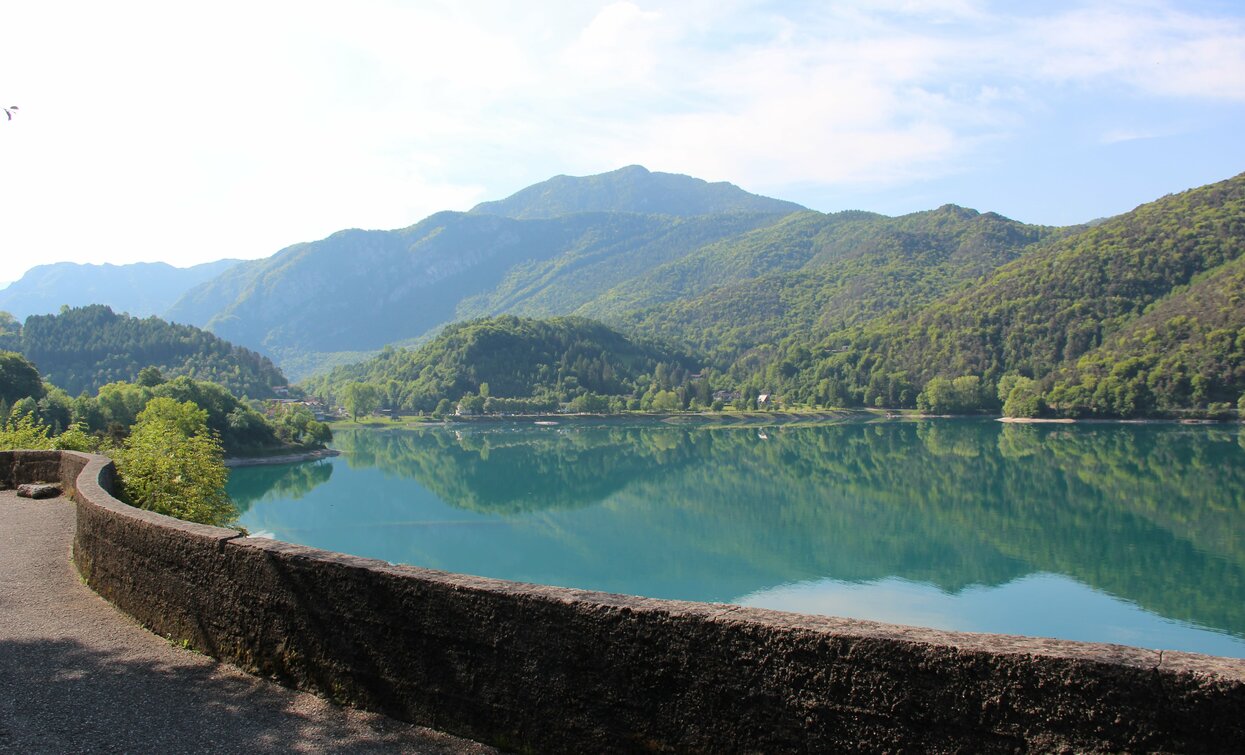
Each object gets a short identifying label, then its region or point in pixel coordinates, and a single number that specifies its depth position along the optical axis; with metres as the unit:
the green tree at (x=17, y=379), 60.19
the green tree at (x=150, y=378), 83.00
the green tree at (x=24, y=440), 21.84
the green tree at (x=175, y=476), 12.31
